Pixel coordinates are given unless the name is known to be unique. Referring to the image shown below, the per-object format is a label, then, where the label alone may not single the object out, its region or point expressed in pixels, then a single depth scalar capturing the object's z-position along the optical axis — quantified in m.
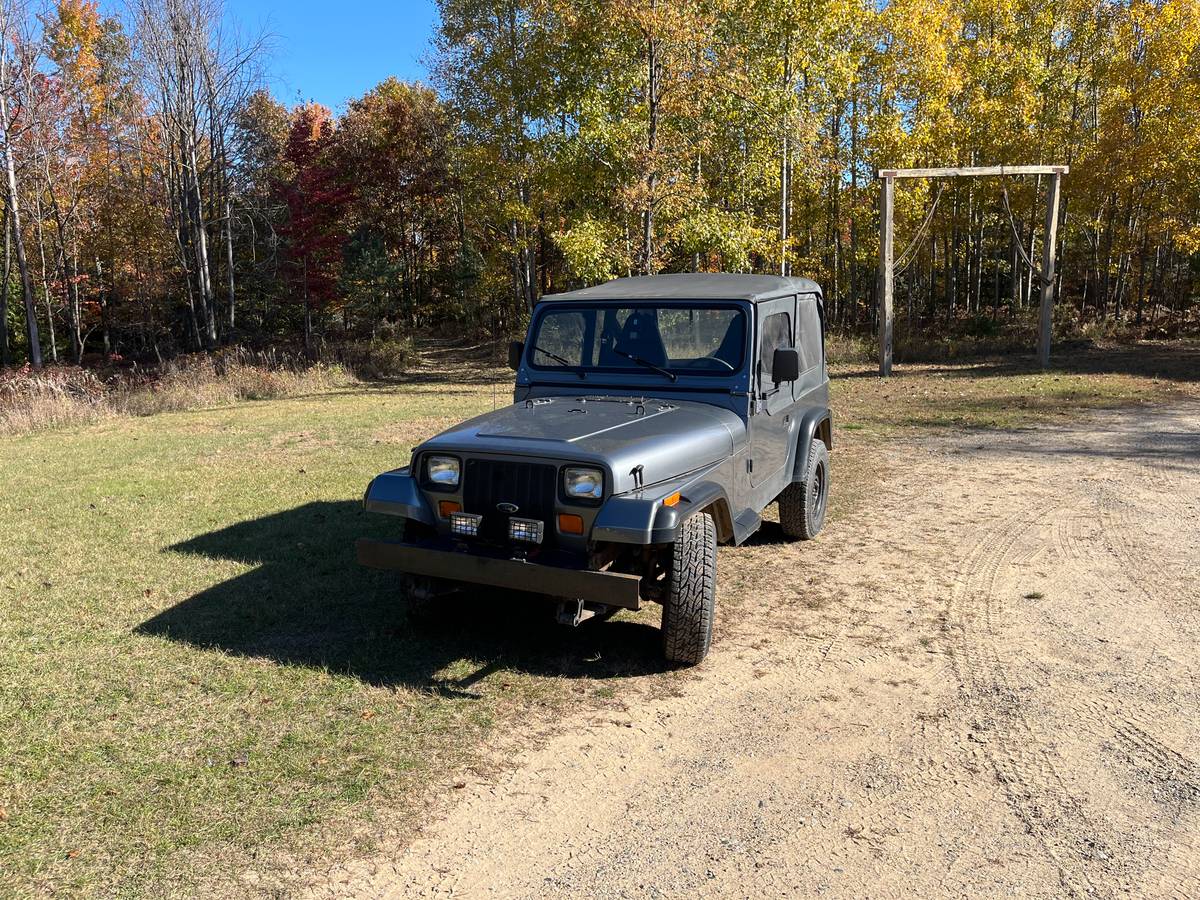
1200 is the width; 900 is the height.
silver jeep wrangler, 4.23
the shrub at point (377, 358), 23.34
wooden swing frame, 17.19
